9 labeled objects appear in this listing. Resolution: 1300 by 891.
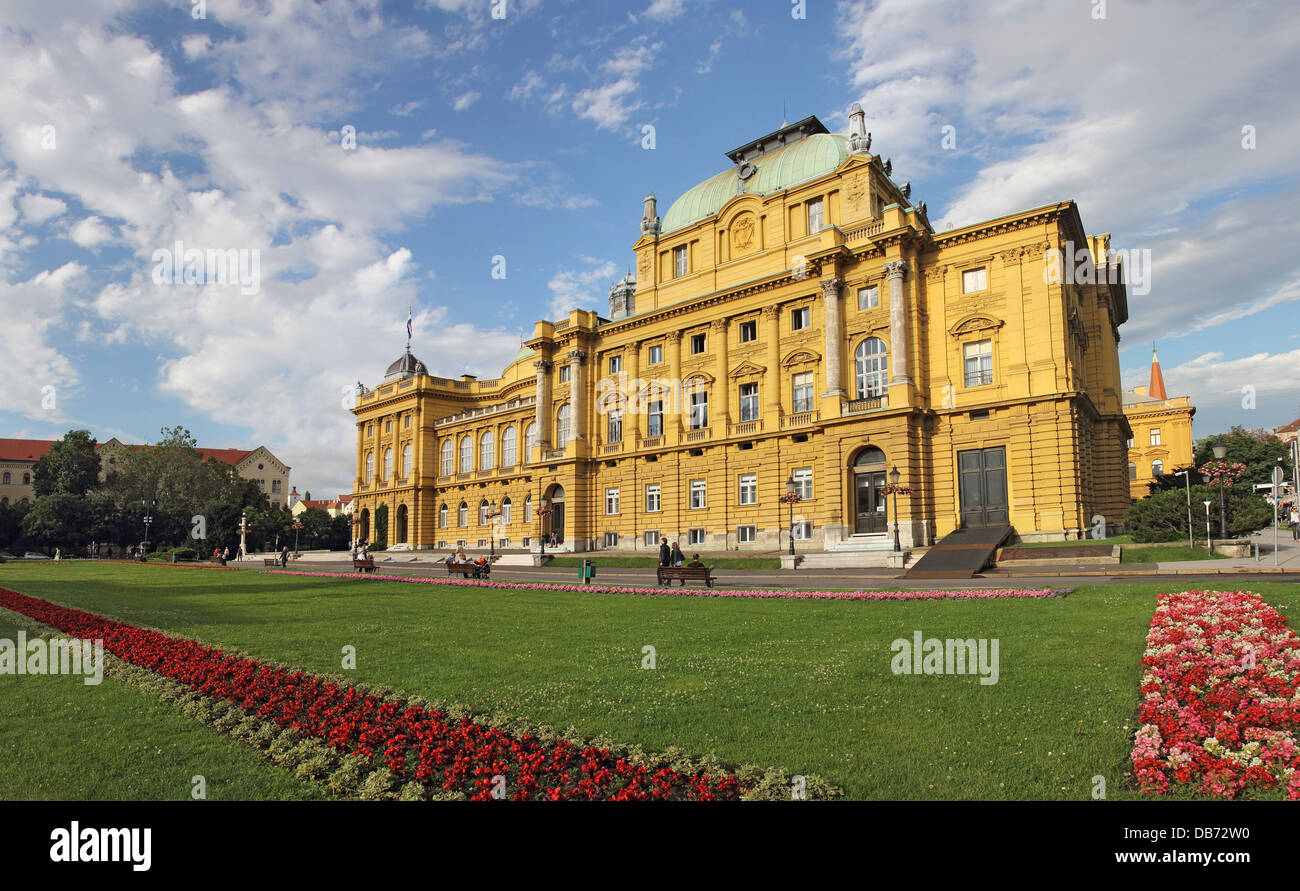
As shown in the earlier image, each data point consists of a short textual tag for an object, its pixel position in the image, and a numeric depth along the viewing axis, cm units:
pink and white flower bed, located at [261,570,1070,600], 1823
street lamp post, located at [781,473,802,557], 3853
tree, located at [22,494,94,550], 8425
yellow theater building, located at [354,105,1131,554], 3678
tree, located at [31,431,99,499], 9462
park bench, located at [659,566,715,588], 2695
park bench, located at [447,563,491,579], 3522
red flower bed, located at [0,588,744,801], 582
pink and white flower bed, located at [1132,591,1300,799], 580
